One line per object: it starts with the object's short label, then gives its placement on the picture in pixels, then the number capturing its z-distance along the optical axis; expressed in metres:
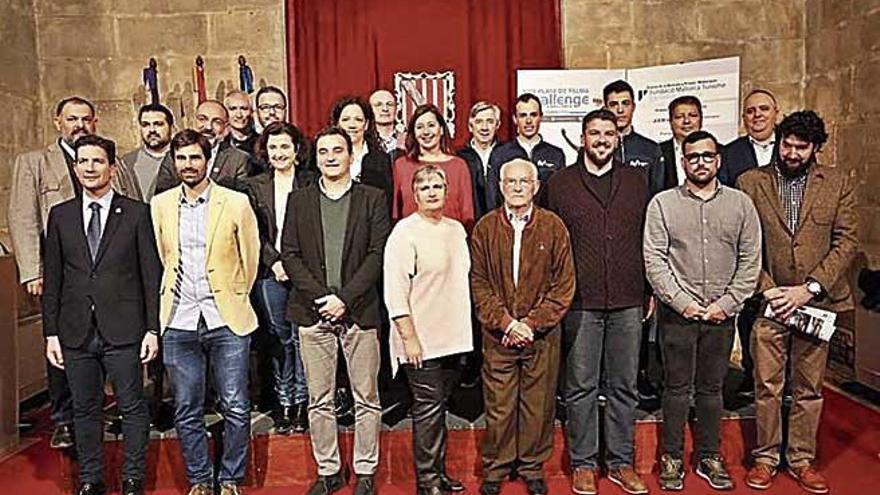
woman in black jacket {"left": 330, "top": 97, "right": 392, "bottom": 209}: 4.02
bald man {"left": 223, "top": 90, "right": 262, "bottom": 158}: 4.47
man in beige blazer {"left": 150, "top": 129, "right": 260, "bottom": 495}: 3.54
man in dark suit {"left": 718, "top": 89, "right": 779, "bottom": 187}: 4.29
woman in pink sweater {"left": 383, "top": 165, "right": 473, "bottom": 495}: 3.56
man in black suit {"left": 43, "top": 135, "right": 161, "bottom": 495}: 3.51
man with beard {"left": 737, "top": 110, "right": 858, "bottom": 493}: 3.71
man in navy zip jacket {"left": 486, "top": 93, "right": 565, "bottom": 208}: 4.32
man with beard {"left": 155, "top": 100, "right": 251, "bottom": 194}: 4.08
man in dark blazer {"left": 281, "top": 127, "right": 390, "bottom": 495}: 3.58
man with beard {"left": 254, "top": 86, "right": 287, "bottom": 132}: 4.36
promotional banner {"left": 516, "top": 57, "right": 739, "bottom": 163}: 5.75
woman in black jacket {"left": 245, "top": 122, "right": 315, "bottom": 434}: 3.91
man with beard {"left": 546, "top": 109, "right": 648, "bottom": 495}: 3.68
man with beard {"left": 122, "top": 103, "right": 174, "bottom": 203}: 4.08
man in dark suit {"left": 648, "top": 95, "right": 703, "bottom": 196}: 4.39
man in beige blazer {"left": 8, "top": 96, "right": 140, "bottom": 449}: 4.04
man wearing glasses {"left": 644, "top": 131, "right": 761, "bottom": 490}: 3.64
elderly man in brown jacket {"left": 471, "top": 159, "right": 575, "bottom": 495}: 3.58
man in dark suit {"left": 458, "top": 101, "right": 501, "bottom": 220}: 4.28
